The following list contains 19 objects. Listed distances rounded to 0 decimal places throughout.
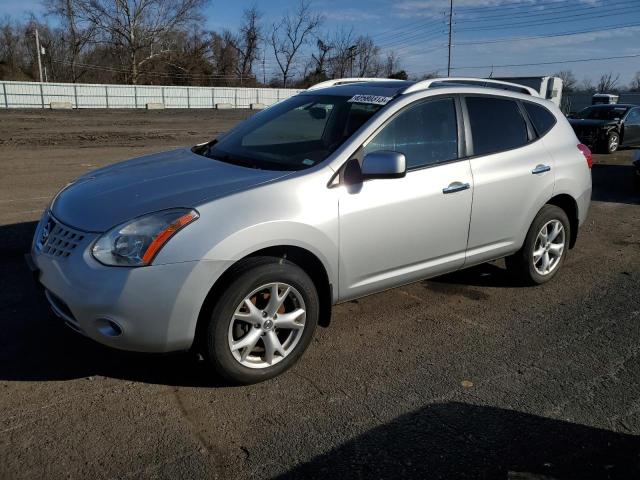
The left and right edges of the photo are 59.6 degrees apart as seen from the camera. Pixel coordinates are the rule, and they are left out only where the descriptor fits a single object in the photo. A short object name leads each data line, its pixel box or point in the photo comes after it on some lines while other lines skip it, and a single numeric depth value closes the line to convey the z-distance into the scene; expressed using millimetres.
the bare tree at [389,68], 76038
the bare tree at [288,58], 80150
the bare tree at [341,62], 76562
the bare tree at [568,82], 69750
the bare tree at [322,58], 77125
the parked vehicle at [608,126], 17609
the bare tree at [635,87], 74062
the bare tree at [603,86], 64975
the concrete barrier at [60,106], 40344
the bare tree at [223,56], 76562
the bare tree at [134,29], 68125
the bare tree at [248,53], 78375
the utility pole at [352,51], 76562
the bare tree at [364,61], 78000
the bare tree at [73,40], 68375
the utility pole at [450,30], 53375
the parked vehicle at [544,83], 20703
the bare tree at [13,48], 69406
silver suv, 3020
